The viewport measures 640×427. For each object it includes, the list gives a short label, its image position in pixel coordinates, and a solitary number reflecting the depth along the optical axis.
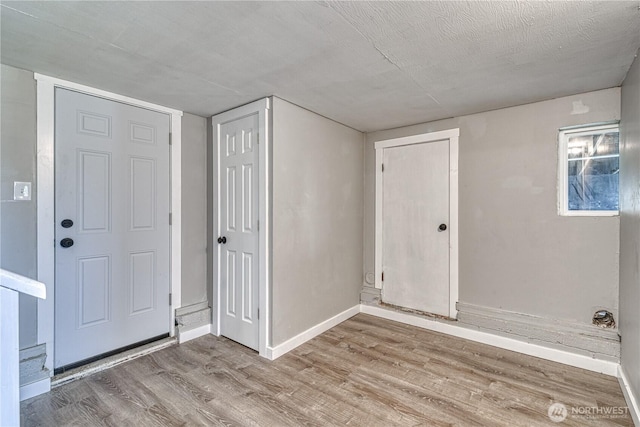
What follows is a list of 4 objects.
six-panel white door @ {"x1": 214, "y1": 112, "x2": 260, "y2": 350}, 2.69
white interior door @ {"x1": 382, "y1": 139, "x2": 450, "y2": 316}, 3.13
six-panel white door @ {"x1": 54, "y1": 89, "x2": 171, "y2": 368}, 2.22
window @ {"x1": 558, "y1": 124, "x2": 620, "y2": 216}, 2.36
